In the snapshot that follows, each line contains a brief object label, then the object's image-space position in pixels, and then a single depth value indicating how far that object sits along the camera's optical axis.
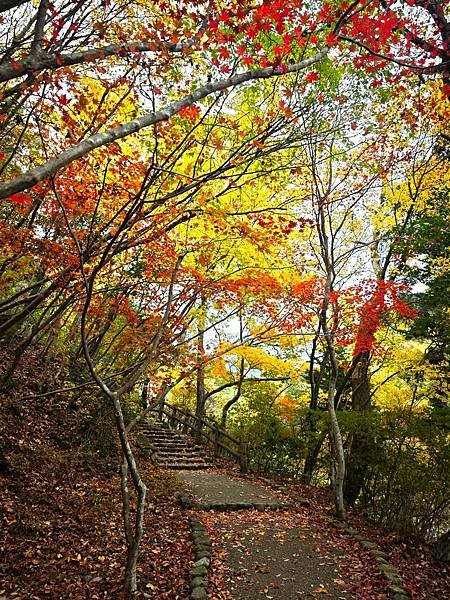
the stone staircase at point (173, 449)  11.84
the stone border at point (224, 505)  7.66
